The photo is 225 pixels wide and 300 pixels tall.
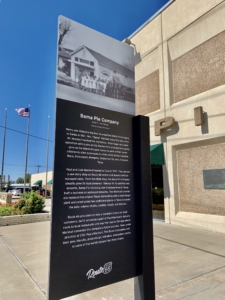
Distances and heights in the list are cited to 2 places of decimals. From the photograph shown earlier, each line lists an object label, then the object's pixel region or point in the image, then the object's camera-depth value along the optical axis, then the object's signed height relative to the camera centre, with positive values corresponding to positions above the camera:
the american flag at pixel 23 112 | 22.33 +6.81
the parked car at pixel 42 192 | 34.62 -1.44
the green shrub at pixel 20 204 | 12.14 -1.13
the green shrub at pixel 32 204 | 11.84 -1.12
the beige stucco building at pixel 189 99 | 8.57 +3.52
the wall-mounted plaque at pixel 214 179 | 8.17 +0.11
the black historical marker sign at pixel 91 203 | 2.20 -0.21
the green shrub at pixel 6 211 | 10.90 -1.37
